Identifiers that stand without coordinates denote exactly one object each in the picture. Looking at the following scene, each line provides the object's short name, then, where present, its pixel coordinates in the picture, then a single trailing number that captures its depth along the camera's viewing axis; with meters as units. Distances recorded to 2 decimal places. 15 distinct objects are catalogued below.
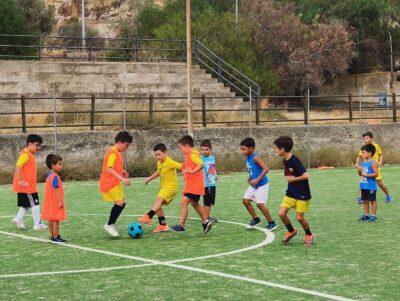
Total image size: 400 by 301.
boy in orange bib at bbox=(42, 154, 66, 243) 12.09
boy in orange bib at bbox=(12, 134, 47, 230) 13.99
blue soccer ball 12.66
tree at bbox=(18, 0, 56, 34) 65.74
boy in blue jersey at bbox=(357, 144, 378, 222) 14.28
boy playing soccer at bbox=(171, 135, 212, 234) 12.97
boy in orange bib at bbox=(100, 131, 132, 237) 12.53
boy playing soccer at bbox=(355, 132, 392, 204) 16.11
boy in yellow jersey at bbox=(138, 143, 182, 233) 13.16
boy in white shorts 13.00
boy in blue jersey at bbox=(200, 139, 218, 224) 14.09
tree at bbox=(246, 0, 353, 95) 51.94
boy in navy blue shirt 11.40
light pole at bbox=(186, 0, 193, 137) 26.80
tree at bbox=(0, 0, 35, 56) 49.00
